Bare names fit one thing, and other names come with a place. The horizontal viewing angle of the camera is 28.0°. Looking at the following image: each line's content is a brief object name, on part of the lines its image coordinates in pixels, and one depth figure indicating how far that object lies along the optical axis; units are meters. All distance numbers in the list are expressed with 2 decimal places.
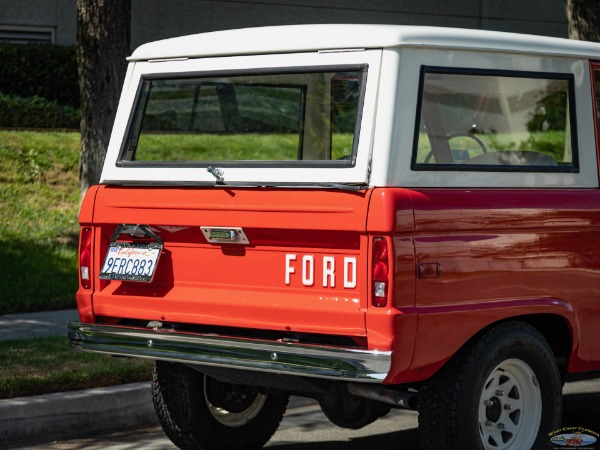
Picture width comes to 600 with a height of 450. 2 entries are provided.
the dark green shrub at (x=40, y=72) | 17.52
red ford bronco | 5.48
